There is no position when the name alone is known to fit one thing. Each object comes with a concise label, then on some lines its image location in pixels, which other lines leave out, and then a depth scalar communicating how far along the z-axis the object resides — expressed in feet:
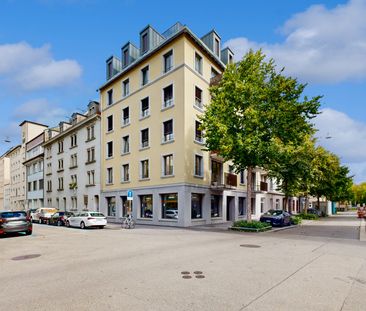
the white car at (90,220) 74.59
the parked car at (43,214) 101.50
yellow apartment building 79.25
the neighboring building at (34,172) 159.55
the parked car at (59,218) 87.69
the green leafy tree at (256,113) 63.77
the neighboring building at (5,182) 220.02
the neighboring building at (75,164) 112.78
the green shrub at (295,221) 92.16
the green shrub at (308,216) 122.21
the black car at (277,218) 81.08
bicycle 74.43
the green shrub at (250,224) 64.18
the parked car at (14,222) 56.44
